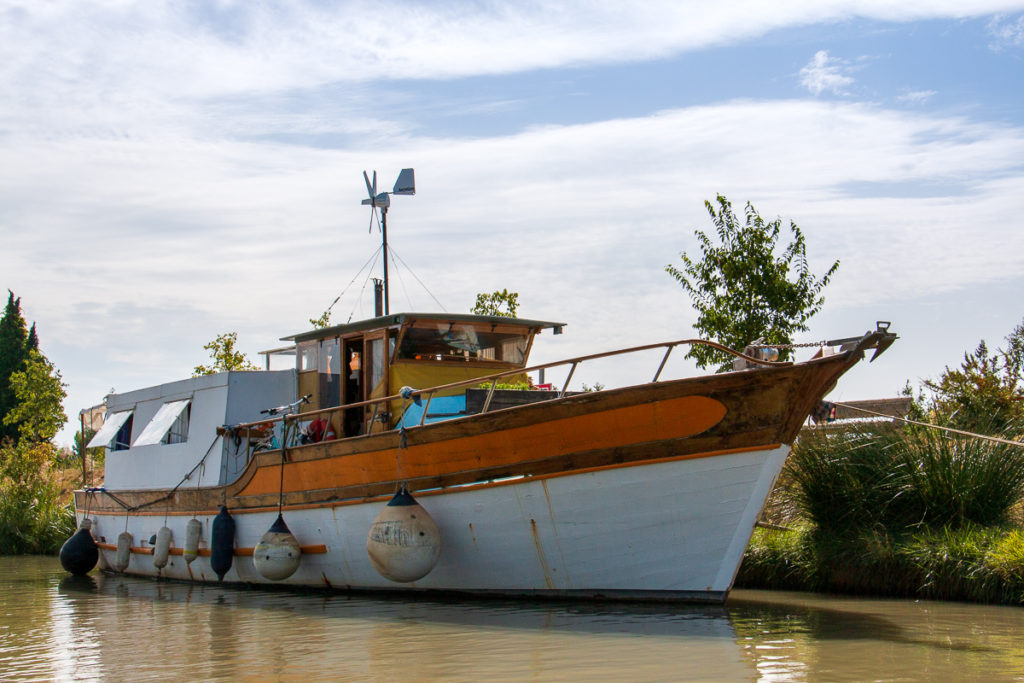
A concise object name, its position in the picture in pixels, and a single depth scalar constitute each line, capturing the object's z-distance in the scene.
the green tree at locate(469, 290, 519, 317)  20.70
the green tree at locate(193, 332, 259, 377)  24.75
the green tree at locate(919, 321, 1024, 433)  12.02
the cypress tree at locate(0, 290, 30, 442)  40.00
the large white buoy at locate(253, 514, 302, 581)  11.27
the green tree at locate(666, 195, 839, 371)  15.12
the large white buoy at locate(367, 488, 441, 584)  9.69
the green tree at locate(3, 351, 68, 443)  30.25
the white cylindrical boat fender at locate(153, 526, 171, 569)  13.97
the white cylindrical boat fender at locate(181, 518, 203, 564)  13.31
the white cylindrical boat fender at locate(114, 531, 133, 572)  15.04
